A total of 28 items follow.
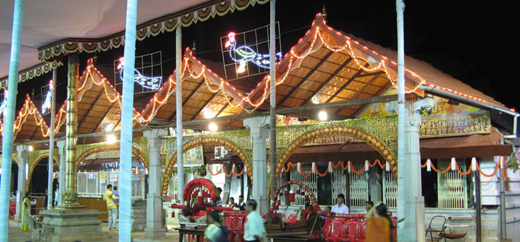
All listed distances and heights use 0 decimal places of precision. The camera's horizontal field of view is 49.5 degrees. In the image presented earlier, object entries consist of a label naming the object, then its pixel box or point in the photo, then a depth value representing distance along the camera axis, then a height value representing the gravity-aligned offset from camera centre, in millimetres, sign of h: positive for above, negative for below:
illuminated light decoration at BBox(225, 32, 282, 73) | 17797 +3770
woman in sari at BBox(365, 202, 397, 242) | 8945 -836
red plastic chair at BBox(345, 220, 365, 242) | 13195 -1332
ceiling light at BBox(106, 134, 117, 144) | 25209 +1645
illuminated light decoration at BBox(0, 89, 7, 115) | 28641 +3449
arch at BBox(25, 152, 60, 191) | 27984 +347
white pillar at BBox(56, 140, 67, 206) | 23239 +473
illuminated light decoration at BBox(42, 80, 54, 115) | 26781 +3375
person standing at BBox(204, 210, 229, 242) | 8508 -842
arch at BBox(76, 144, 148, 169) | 20797 +940
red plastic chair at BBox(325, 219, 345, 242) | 13459 -1342
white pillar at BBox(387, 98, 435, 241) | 12844 -45
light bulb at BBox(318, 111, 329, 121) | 17812 +1860
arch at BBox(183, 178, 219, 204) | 14805 -375
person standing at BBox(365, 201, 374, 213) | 13977 -765
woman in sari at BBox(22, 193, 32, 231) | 23753 -1546
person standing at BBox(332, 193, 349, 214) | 15516 -918
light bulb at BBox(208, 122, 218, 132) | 20312 +1722
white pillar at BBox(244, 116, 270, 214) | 16734 +663
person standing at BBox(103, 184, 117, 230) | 22234 -1331
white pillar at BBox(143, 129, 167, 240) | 19266 -551
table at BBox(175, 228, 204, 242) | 13984 -1441
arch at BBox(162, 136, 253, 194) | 17781 +932
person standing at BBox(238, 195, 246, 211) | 19619 -928
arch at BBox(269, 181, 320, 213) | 14253 -644
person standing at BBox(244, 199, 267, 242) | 9344 -904
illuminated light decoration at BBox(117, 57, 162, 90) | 21047 +3486
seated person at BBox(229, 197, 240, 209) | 19078 -1037
